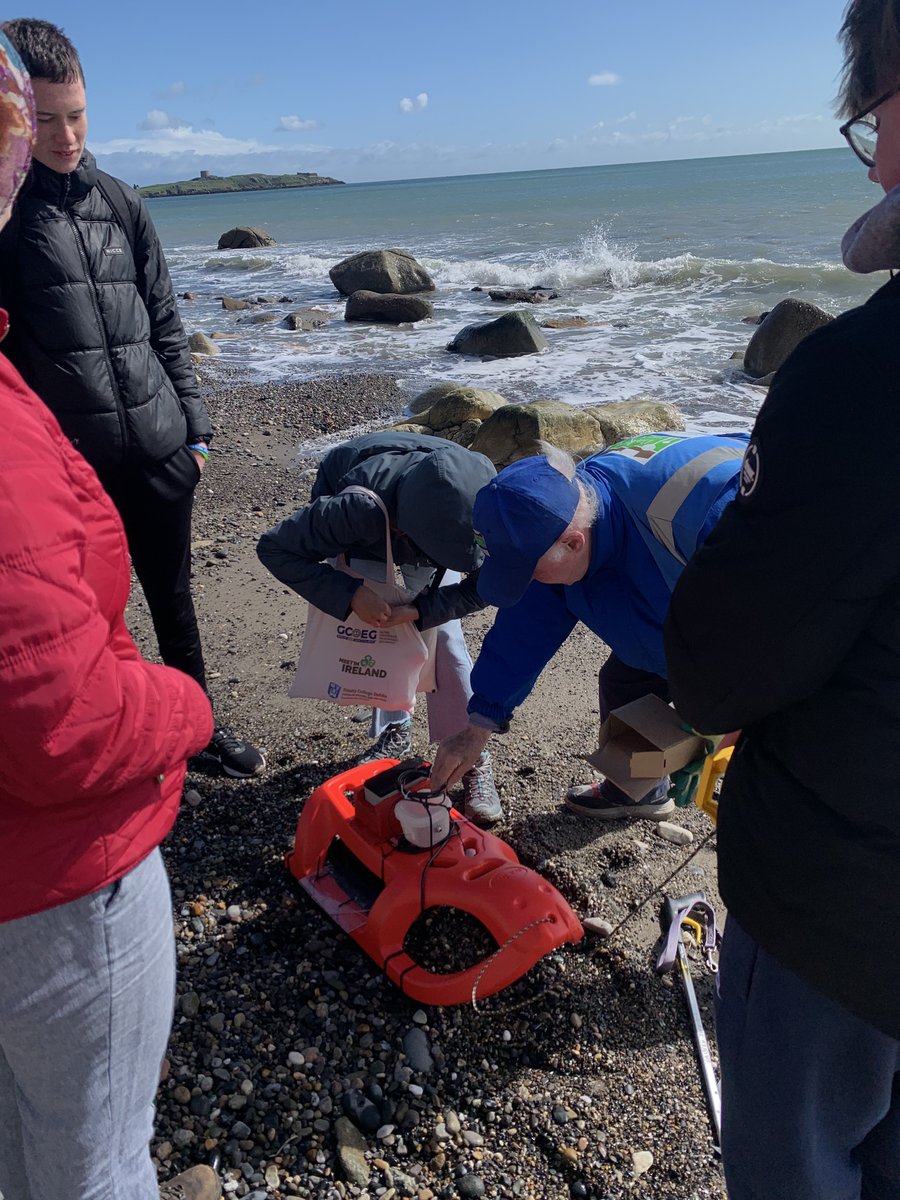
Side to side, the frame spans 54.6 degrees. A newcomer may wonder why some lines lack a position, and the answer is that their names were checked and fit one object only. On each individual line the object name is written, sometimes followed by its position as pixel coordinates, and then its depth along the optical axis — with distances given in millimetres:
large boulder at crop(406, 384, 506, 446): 9141
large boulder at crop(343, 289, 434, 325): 17203
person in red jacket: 1063
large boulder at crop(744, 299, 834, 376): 11188
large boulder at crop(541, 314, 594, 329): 16453
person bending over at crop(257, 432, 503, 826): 2850
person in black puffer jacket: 2699
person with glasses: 1069
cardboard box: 1980
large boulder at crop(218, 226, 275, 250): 35531
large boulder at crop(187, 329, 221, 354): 14023
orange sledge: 2523
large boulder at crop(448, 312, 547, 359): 13562
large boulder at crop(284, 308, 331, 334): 16859
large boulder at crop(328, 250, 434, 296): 20109
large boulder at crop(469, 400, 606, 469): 8258
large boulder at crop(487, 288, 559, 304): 20141
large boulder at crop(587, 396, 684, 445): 8680
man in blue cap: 2230
